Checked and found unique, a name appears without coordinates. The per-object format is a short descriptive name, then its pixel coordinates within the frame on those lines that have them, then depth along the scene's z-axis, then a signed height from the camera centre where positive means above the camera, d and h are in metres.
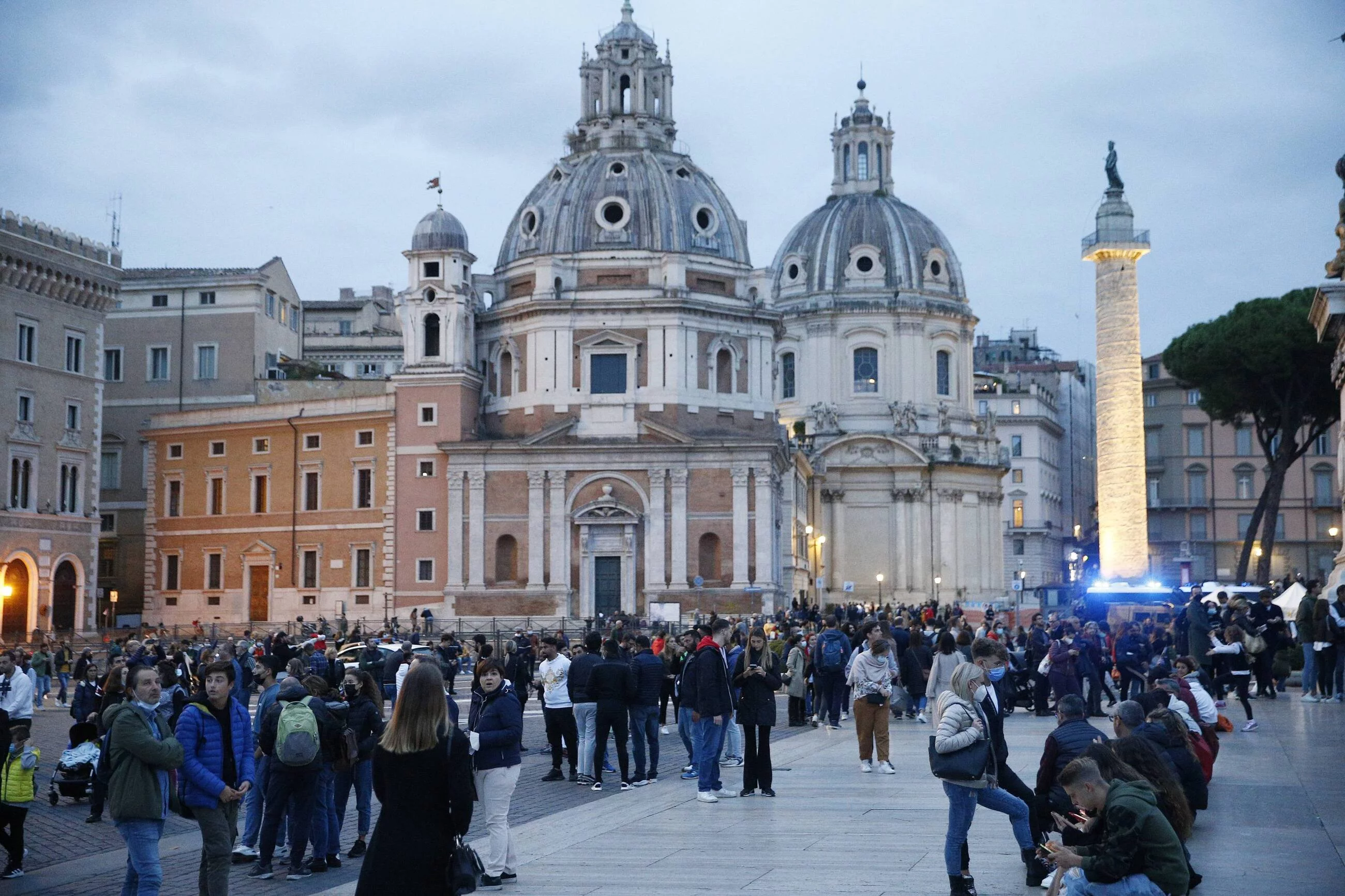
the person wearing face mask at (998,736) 10.55 -1.09
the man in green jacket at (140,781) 9.24 -1.17
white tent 33.28 -0.54
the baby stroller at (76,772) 16.44 -1.97
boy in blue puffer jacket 9.54 -1.14
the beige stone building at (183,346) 62.78 +9.42
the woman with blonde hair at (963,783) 10.20 -1.34
